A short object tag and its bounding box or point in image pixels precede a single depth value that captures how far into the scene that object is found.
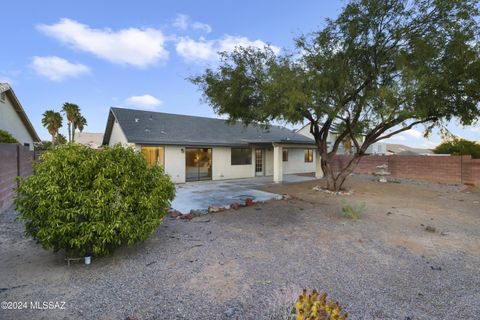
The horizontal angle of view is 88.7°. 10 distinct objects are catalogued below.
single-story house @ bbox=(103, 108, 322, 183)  13.53
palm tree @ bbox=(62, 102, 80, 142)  25.53
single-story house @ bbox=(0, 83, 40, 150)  13.10
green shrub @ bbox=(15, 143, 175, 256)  3.59
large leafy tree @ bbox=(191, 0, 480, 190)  7.50
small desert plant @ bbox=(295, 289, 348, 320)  1.90
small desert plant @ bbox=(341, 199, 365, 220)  6.67
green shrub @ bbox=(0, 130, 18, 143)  9.68
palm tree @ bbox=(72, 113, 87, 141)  26.62
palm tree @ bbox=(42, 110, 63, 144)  23.25
